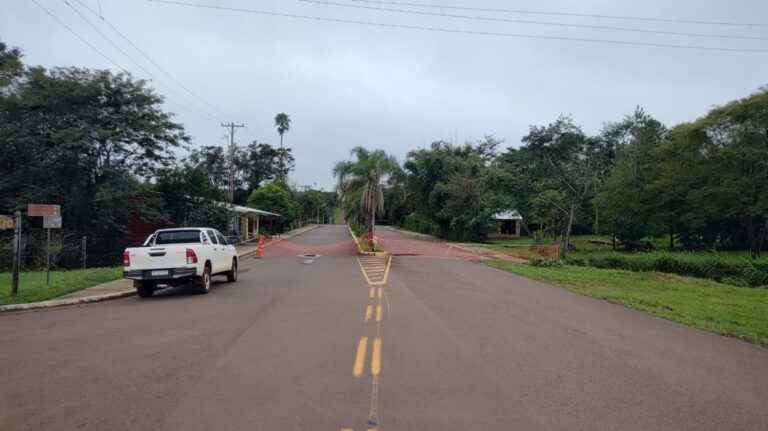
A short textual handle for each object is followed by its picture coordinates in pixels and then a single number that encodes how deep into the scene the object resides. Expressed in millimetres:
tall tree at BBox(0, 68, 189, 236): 25469
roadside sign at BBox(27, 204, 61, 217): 14156
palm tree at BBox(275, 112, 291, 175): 90000
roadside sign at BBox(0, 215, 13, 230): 12508
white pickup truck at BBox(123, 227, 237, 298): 13250
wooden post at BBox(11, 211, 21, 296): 12695
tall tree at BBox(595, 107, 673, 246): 38594
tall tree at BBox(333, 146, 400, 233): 34531
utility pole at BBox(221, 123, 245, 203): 44081
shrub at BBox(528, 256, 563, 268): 25156
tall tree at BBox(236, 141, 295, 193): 90188
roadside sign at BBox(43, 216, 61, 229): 14422
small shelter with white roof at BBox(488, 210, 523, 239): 51422
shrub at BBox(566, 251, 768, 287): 22938
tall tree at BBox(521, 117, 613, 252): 42469
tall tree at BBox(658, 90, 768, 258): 31469
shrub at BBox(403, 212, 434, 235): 67000
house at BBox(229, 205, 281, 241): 42494
